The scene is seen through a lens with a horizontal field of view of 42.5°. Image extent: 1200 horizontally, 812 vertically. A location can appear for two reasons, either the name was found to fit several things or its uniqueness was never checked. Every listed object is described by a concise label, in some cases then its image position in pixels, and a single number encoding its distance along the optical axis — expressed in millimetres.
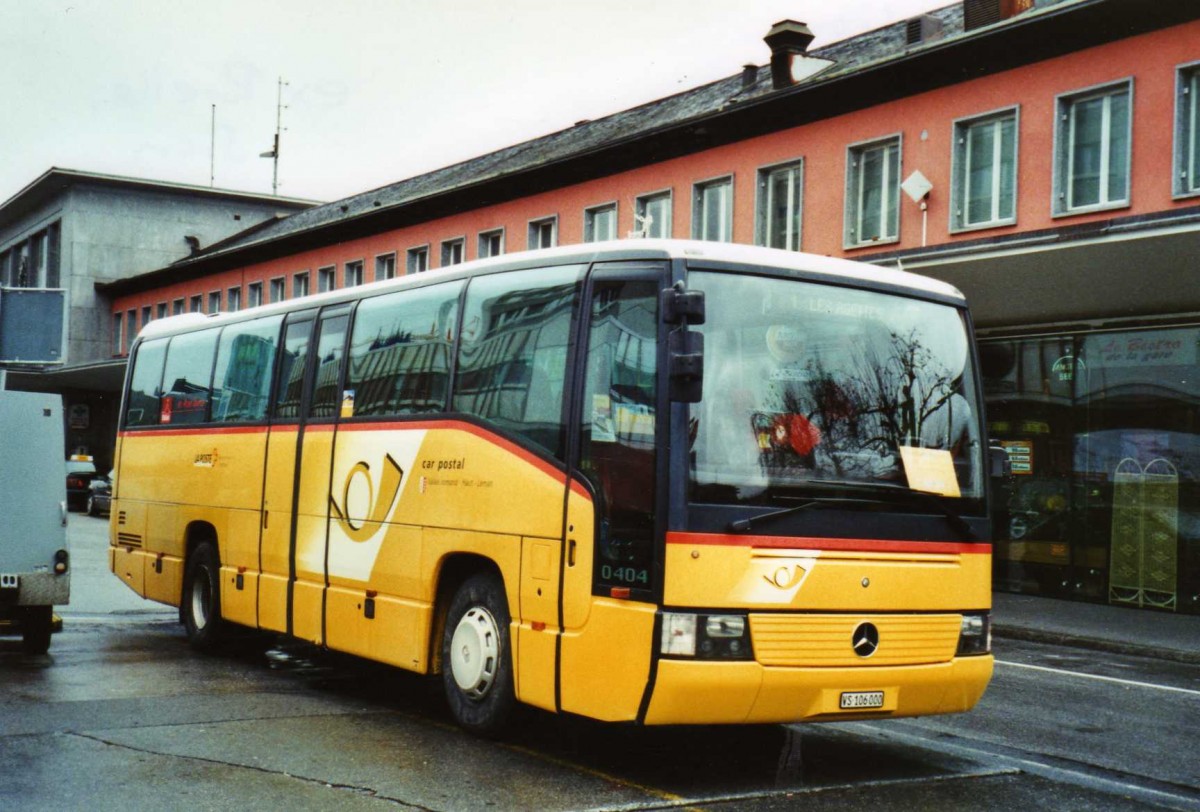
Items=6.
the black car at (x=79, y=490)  46500
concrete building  63594
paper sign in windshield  8141
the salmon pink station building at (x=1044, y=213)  19047
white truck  12211
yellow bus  7551
